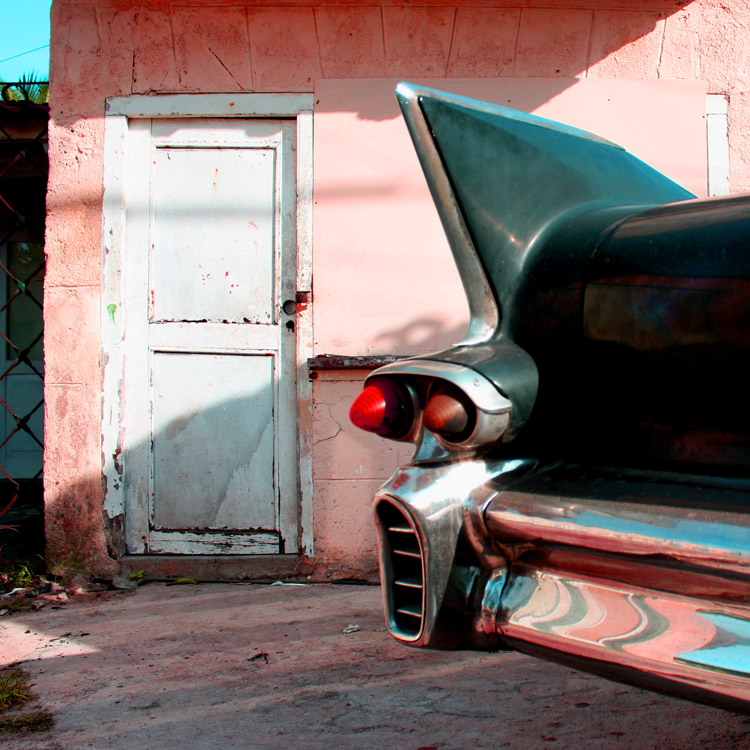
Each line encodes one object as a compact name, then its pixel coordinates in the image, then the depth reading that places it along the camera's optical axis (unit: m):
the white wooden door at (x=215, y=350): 3.53
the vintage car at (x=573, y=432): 1.05
